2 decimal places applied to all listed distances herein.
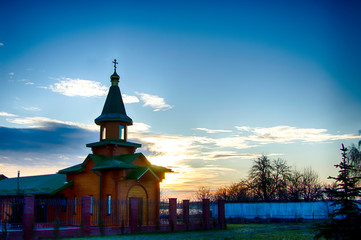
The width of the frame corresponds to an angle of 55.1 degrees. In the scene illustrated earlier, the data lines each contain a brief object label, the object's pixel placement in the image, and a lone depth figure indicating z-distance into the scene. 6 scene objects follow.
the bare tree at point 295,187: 48.18
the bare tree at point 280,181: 45.72
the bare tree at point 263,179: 44.87
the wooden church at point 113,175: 23.80
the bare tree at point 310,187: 49.28
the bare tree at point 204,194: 55.01
